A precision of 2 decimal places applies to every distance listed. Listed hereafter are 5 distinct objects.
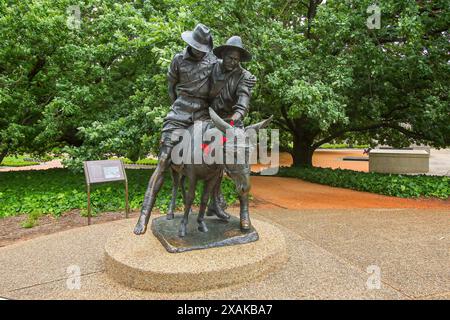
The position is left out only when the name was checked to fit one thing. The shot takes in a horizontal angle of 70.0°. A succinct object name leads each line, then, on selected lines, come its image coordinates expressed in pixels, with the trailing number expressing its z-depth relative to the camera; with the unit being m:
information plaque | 6.97
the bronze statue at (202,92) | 4.23
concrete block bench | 18.25
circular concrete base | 3.52
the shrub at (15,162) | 26.67
